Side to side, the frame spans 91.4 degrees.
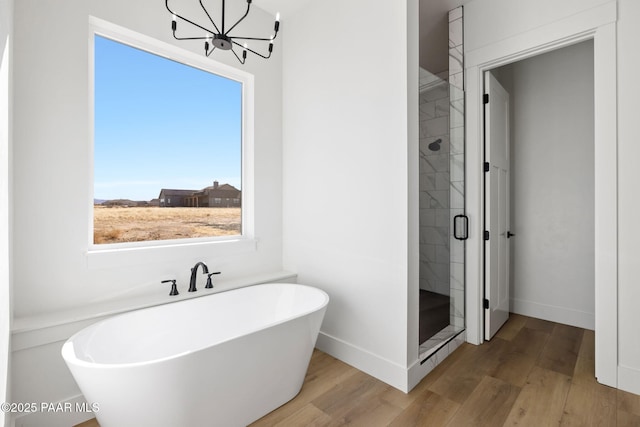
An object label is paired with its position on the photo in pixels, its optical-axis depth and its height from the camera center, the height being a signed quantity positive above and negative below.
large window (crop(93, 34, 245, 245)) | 2.19 +0.51
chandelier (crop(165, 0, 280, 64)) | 1.59 +0.88
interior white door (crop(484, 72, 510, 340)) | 2.76 +0.05
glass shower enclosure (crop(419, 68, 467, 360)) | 2.78 +0.15
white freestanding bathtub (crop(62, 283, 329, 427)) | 1.36 -0.77
